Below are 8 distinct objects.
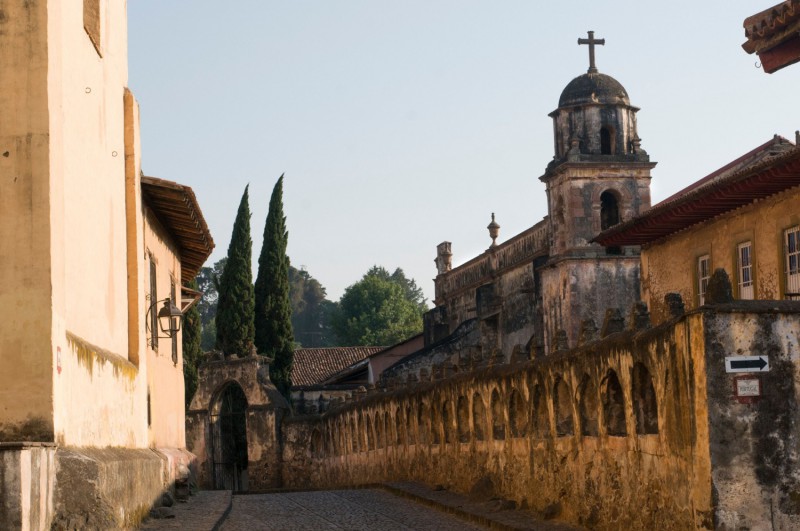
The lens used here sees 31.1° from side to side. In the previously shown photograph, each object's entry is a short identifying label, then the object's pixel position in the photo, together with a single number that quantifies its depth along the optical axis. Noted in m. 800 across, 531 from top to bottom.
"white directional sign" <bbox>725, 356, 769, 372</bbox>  14.09
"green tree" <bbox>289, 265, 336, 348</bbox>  142.00
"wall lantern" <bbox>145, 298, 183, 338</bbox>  24.23
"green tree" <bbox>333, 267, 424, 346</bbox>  102.38
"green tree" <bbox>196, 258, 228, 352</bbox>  139.25
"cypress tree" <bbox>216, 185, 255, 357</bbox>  57.03
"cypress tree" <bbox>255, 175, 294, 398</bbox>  58.41
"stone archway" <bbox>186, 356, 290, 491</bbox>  51.69
